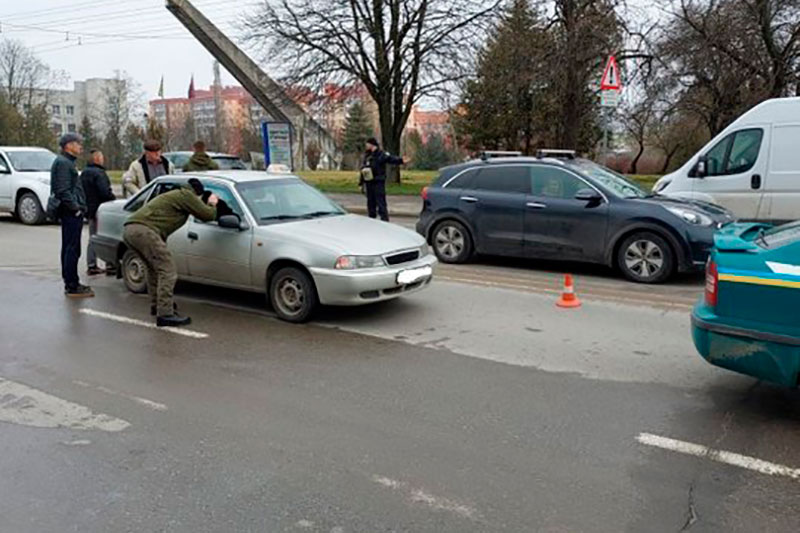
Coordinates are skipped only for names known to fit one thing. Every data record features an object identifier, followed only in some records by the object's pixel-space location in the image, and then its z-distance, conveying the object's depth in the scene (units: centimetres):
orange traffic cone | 773
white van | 1023
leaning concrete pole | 3694
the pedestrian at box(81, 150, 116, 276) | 975
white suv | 1577
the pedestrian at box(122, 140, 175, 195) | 1040
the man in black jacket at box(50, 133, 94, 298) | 818
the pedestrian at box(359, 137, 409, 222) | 1391
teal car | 419
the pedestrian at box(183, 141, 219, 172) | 1141
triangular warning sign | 1290
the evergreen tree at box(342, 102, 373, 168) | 6016
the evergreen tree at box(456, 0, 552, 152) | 2042
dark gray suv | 888
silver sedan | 680
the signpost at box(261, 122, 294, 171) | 2378
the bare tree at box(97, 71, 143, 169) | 6231
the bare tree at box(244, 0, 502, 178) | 2472
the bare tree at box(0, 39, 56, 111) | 6688
